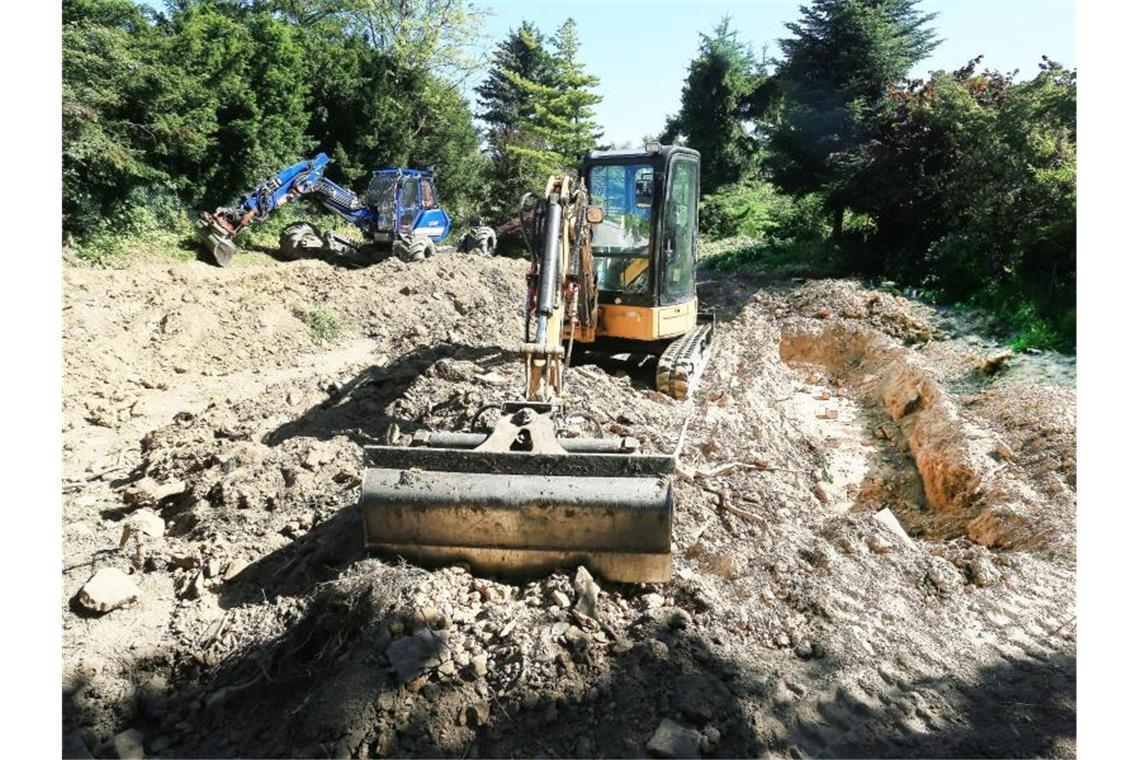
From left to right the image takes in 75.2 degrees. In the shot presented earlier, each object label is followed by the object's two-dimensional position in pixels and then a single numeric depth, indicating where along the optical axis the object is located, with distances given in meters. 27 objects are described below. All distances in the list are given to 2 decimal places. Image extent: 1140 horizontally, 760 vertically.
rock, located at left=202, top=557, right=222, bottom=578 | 4.26
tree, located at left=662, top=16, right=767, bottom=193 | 24.64
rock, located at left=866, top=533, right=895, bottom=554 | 4.48
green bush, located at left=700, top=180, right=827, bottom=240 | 23.48
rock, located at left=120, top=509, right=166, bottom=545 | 4.84
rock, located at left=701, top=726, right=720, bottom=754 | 2.86
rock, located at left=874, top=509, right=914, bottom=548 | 4.79
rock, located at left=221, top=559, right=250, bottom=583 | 4.26
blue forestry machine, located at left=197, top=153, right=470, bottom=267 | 14.24
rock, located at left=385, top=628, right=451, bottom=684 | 3.12
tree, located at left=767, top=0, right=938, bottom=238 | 15.88
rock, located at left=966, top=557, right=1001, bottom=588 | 4.47
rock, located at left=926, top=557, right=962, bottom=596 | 4.29
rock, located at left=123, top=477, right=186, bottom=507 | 5.48
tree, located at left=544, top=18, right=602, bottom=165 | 24.69
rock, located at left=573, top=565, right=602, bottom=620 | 3.49
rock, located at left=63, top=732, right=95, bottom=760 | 3.10
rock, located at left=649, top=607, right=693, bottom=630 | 3.46
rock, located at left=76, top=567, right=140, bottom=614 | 3.96
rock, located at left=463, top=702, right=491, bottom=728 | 3.00
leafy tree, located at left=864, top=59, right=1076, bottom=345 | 9.84
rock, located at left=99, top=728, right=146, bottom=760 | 3.15
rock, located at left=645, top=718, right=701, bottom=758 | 2.81
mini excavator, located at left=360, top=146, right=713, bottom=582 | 3.73
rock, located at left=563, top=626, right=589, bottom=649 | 3.28
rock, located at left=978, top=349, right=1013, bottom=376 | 8.34
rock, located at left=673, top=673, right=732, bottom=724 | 2.99
